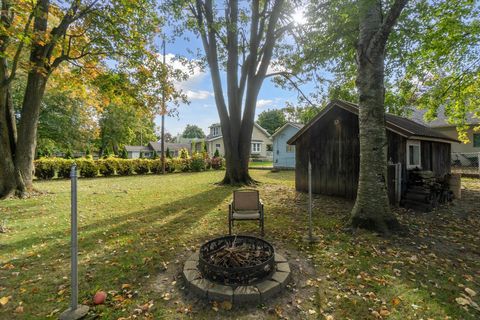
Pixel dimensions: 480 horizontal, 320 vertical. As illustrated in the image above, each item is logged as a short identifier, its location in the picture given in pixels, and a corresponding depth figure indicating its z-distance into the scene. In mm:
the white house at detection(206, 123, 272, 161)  38812
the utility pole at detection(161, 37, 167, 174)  11586
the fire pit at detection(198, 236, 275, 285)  2980
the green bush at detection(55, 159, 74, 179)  16047
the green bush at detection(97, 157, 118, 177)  17852
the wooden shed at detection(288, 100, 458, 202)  8023
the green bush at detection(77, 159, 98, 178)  16817
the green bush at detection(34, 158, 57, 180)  15352
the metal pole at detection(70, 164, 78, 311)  2406
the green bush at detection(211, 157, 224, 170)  23953
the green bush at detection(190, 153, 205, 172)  22216
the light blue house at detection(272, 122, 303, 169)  24469
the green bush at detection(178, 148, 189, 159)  22975
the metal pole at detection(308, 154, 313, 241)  4718
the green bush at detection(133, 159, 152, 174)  19734
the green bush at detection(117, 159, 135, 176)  18798
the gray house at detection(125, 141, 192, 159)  51469
